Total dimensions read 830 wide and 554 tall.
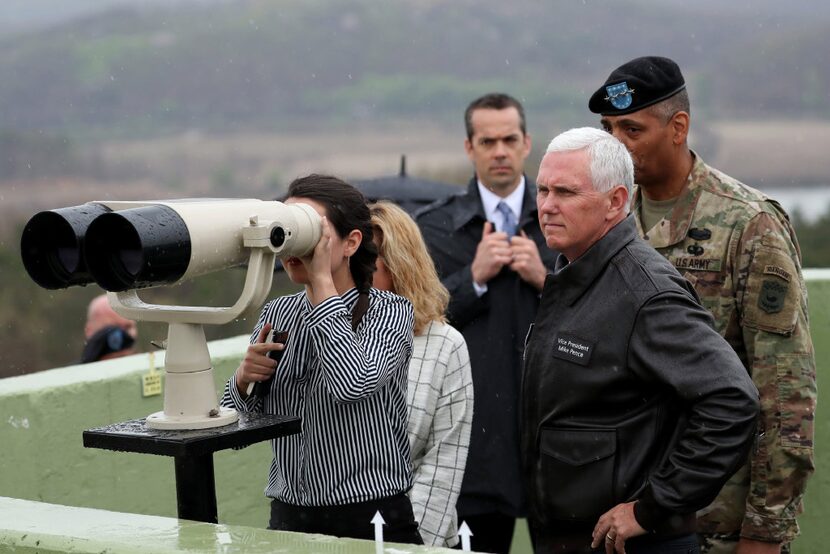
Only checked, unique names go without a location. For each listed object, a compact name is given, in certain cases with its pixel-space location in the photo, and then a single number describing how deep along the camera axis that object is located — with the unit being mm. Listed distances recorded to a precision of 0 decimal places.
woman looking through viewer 6574
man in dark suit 9578
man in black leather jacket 5730
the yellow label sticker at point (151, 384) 9648
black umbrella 13422
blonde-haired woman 7758
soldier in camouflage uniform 7094
